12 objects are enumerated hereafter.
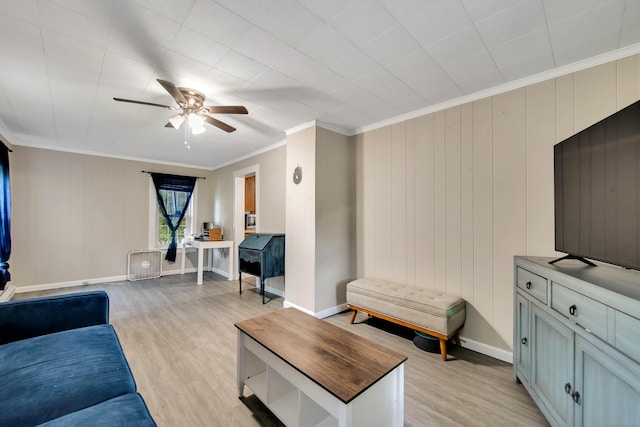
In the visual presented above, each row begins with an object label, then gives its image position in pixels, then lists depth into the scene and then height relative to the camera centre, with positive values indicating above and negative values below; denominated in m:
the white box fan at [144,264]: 5.27 -1.08
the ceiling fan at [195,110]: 2.36 +1.02
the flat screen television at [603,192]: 1.20 +0.14
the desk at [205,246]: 5.02 -0.65
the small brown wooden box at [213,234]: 5.44 -0.42
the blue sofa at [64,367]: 1.03 -0.82
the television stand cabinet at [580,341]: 0.99 -0.61
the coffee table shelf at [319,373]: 1.17 -0.81
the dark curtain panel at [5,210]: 3.42 +0.05
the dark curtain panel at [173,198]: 5.63 +0.40
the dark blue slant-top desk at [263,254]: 3.88 -0.63
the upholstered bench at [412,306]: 2.31 -0.93
